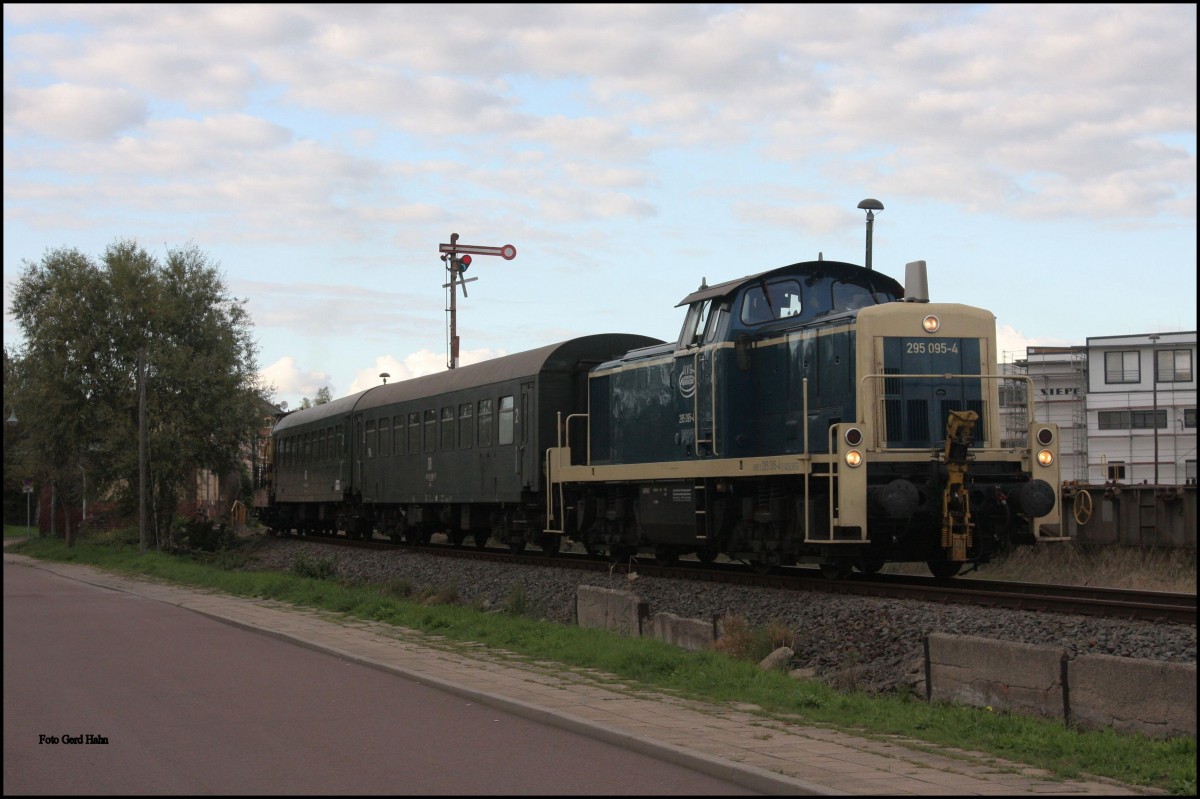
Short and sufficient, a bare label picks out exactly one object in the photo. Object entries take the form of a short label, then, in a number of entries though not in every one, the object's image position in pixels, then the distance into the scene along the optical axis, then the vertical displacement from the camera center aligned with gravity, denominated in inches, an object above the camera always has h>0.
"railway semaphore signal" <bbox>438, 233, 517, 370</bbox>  1471.9 +232.3
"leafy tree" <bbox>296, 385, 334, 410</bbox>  4704.7 +189.5
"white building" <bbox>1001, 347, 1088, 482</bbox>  3132.4 +114.5
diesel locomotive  584.4 +1.8
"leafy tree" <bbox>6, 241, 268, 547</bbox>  1510.8 +85.7
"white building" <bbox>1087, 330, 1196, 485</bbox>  2960.1 +84.3
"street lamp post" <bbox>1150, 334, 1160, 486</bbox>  2962.6 +209.9
